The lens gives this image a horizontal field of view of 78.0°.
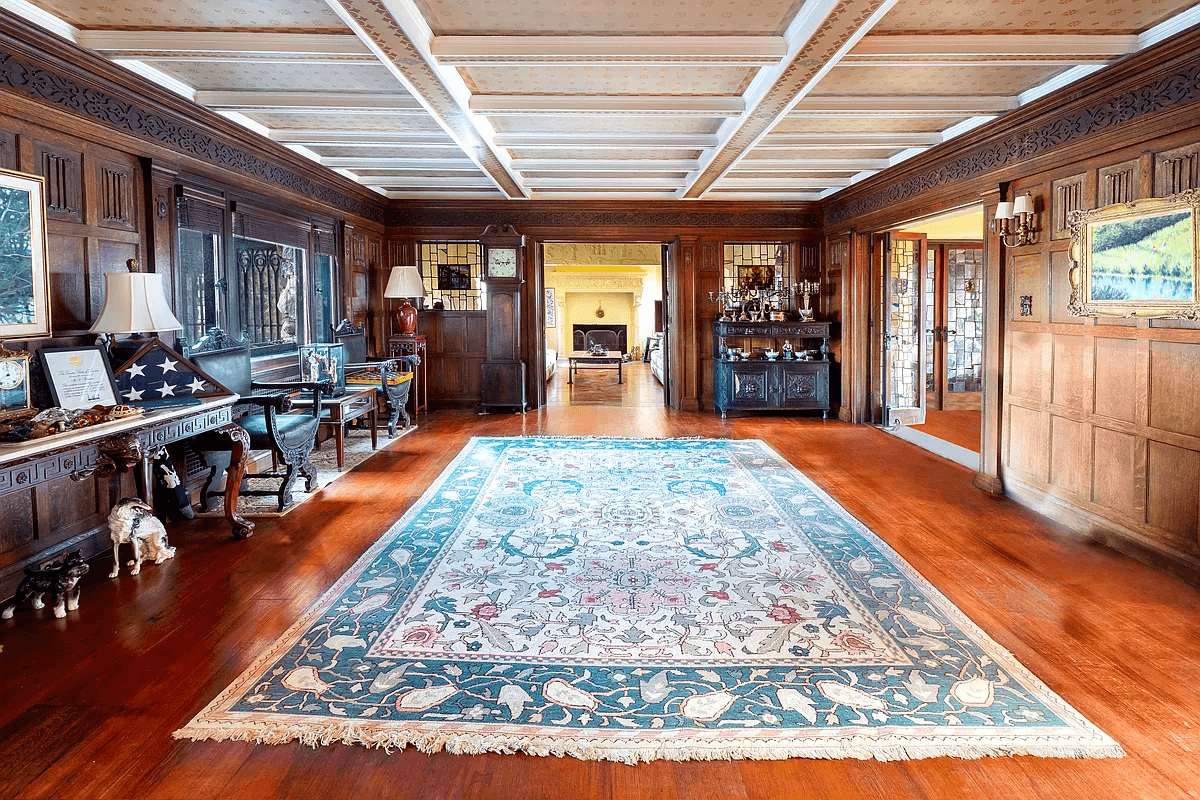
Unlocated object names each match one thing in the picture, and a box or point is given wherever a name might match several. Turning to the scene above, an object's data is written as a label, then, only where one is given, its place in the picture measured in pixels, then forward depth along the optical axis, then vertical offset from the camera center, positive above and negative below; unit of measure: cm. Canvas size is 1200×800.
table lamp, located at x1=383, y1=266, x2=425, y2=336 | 888 +91
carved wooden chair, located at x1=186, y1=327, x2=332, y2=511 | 487 -39
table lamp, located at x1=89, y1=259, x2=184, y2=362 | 393 +29
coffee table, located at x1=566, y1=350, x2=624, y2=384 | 1379 -5
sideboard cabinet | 938 -27
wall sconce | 504 +91
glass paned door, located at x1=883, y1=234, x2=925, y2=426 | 906 +28
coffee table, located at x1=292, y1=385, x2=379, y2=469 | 620 -44
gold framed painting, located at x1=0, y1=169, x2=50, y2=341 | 355 +51
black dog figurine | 331 -100
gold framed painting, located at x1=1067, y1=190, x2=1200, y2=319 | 375 +52
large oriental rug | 236 -117
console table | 304 -43
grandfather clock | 965 +48
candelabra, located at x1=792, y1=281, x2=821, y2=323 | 974 +86
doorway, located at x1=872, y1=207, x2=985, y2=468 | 878 +32
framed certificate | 376 -8
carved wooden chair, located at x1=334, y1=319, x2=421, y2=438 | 767 -15
